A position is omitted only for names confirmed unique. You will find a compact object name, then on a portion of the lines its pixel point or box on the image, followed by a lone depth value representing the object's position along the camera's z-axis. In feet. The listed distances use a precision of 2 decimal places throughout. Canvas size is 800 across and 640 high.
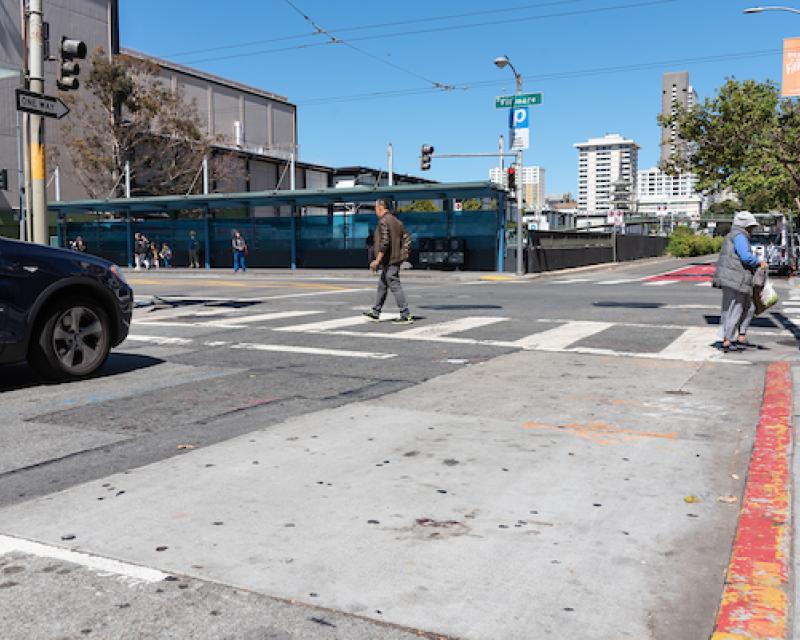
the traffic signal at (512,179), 98.94
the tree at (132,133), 156.25
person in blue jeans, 103.76
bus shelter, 104.06
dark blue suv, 21.49
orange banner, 37.32
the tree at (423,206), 280.31
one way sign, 37.06
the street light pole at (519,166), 95.55
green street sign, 93.11
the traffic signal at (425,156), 113.74
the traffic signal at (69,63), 39.55
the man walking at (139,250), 122.11
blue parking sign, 95.45
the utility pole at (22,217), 46.69
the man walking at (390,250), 38.27
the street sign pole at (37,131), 39.32
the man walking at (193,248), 121.90
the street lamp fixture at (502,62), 97.60
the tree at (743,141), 99.45
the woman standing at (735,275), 28.66
